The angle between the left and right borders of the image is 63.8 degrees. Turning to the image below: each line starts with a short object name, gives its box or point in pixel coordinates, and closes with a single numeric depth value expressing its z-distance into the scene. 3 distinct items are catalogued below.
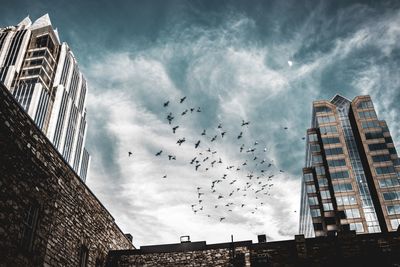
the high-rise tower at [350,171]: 67.75
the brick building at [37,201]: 10.16
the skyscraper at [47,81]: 98.98
